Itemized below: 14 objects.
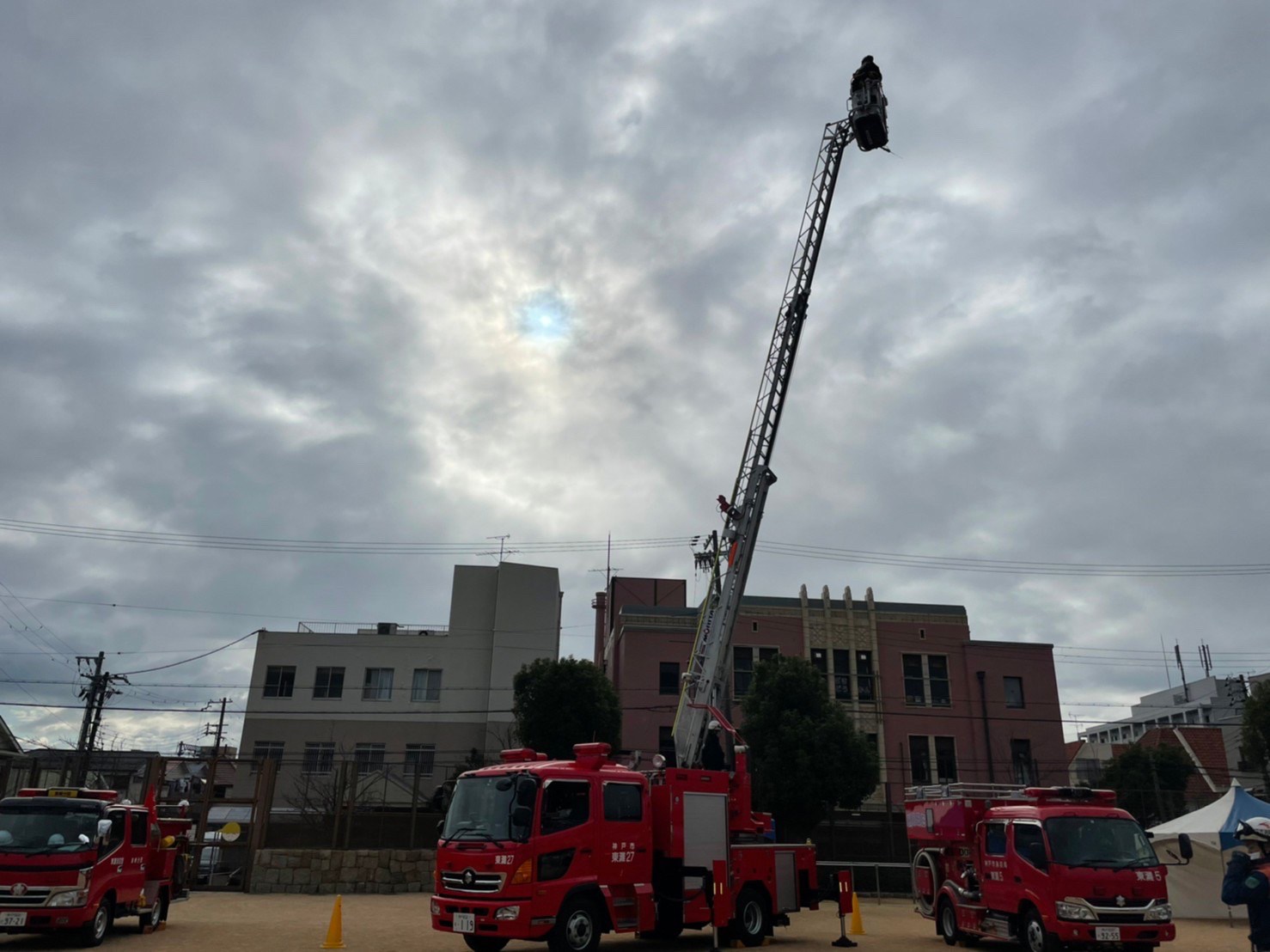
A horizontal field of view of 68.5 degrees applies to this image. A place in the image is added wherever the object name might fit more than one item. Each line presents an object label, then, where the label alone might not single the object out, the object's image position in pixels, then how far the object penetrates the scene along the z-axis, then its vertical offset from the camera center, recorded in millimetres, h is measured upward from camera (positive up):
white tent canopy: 21641 -486
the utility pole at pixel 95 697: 46500 +4853
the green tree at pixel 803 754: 31844 +2060
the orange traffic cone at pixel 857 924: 17984 -1949
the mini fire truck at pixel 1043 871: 13492 -718
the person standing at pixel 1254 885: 7590 -444
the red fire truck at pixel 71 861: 13312 -901
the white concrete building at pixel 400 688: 48969 +5992
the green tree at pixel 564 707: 37125 +3896
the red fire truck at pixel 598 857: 12672 -654
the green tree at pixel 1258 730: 33844 +3390
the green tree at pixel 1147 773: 39125 +2165
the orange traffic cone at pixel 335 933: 14109 -1843
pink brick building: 43969 +6370
